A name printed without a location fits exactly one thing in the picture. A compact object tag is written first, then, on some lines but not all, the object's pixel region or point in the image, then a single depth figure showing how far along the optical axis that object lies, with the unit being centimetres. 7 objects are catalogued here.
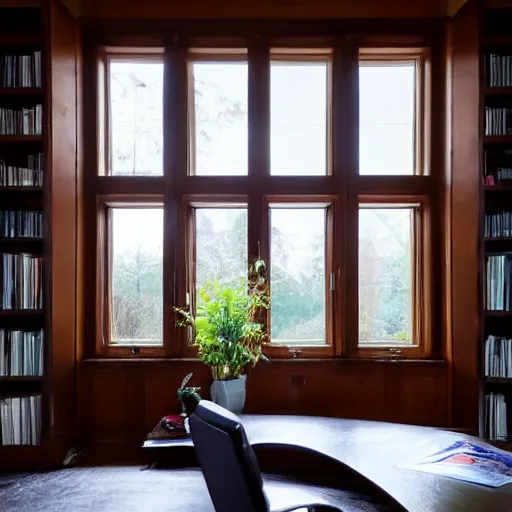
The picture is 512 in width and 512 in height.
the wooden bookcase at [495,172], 330
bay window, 371
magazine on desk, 201
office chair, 162
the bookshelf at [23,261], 329
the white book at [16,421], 328
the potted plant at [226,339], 322
